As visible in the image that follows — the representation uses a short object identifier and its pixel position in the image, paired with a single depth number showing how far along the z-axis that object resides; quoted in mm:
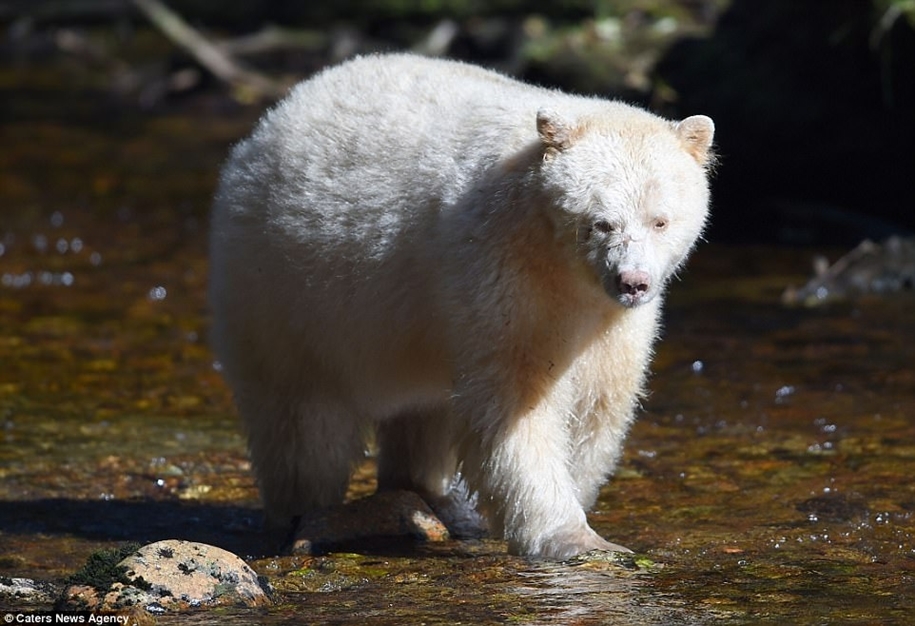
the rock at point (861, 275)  21781
